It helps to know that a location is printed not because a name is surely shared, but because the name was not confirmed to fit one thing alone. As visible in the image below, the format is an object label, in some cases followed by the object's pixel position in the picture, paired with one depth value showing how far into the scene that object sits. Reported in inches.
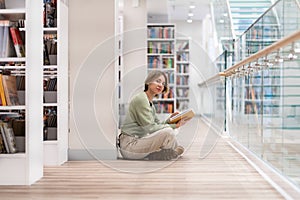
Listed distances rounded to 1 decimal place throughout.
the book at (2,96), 147.9
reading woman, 200.4
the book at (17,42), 152.0
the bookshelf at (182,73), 564.4
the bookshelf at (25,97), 147.9
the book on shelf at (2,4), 155.6
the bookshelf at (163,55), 466.3
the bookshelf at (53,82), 187.2
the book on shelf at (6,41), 151.9
